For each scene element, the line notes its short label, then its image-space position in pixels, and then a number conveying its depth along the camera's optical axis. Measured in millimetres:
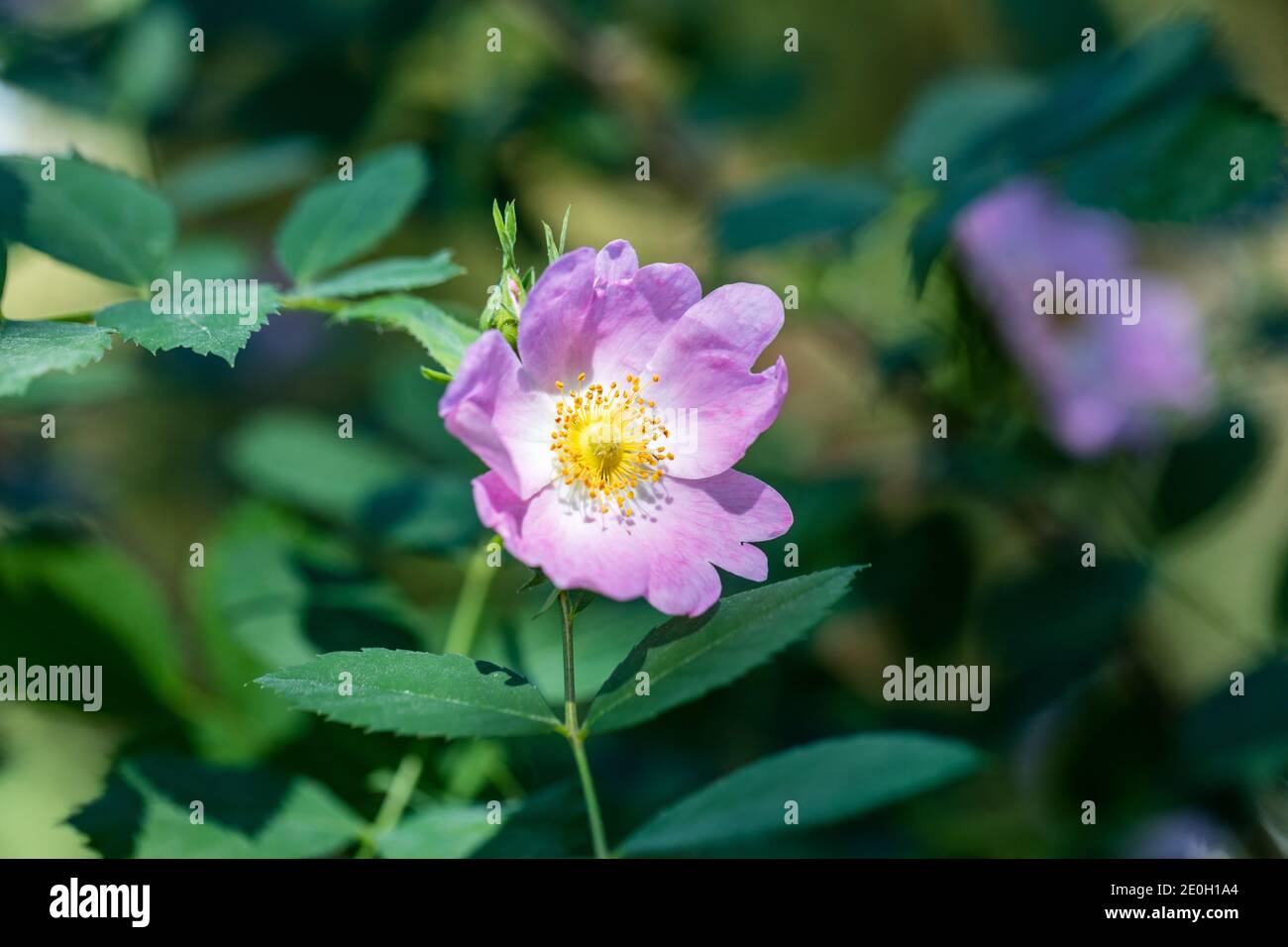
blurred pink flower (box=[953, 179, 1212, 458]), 417
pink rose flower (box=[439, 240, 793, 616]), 226
